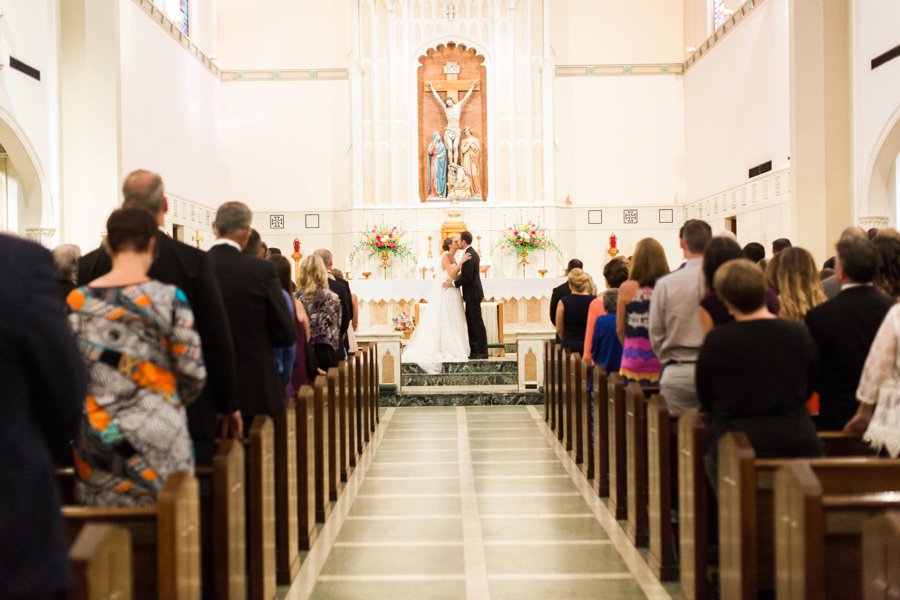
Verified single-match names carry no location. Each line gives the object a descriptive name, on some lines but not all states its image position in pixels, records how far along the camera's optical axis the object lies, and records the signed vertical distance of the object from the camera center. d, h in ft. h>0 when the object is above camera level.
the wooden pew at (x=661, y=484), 15.75 -3.09
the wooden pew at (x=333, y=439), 22.49 -3.24
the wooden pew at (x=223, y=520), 11.40 -2.62
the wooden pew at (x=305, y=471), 18.81 -3.28
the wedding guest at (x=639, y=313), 19.44 -0.22
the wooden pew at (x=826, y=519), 9.61 -2.27
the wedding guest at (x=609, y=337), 24.75 -0.90
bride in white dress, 42.75 -1.27
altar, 54.90 +0.32
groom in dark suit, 41.83 +0.29
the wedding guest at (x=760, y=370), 12.59 -0.93
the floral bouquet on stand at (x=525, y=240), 61.26 +4.12
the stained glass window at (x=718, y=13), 60.13 +18.37
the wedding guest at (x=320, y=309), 24.30 -0.07
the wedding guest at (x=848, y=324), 14.14 -0.37
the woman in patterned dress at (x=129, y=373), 10.27 -0.69
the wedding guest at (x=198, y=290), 12.22 +0.24
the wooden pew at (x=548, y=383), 34.12 -2.88
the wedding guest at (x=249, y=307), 15.53 +0.00
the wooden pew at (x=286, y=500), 16.42 -3.41
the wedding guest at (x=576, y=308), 29.50 -0.15
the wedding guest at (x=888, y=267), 15.46 +0.52
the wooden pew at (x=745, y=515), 11.32 -2.63
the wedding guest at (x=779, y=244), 24.27 +1.45
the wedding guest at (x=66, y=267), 18.51 +0.84
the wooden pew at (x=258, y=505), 13.94 -2.93
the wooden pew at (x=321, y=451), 20.52 -3.21
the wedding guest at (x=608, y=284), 24.54 +0.49
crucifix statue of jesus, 64.59 +13.10
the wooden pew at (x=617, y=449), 19.90 -3.12
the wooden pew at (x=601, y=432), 21.71 -3.06
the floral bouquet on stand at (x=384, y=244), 59.82 +3.94
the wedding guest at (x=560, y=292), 31.24 +0.40
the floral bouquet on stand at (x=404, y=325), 50.65 -1.05
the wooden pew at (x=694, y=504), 13.69 -2.97
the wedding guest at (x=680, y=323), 16.92 -0.38
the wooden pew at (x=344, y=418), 24.76 -2.97
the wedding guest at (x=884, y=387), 12.78 -1.20
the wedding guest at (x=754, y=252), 24.09 +1.23
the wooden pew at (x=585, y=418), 24.71 -3.05
